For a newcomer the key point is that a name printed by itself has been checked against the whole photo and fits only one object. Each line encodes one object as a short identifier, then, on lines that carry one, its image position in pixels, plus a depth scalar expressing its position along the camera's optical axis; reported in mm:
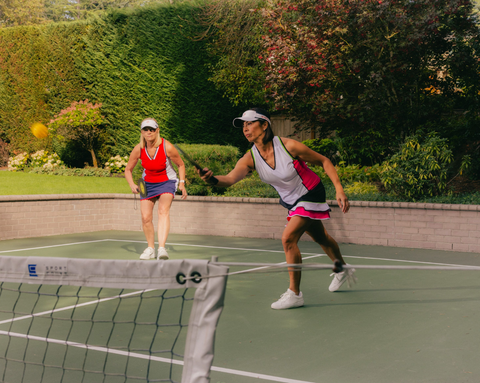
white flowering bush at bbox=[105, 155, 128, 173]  20688
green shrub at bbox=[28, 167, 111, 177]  20828
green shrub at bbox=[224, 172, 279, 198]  13125
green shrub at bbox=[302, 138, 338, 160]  16234
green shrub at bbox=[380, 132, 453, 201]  11391
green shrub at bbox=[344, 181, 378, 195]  13000
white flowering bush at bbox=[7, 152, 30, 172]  22808
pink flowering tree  20844
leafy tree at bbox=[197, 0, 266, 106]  16620
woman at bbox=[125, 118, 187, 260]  8891
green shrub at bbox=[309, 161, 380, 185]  14055
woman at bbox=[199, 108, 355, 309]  5875
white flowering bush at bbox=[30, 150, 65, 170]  22062
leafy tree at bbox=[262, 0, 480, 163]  11852
